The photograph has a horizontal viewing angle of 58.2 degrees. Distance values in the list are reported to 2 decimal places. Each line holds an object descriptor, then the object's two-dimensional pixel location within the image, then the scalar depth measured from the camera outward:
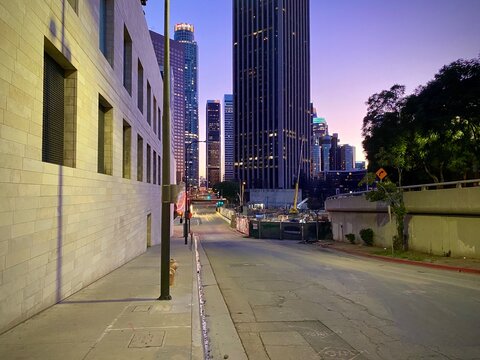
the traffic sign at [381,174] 22.31
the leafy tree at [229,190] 171.50
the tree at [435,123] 21.64
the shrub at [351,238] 33.21
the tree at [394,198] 22.42
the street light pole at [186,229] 34.92
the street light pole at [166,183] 9.92
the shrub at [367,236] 29.39
